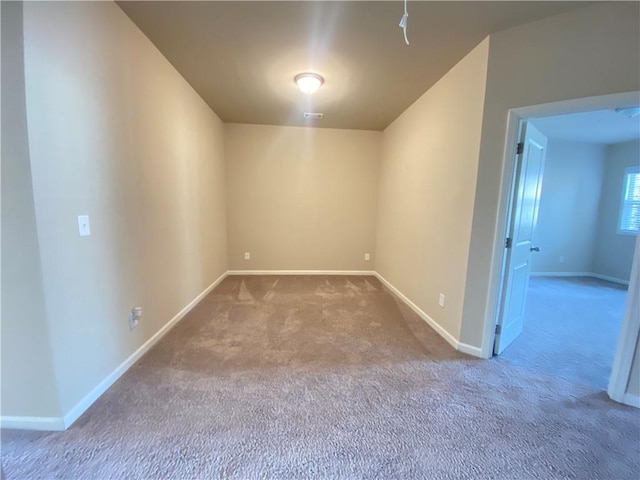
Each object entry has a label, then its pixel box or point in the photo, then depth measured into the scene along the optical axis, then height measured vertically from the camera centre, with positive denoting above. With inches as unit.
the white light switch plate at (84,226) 60.2 -5.1
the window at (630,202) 180.2 +13.7
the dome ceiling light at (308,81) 104.6 +53.1
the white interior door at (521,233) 82.1 -5.1
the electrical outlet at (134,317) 79.5 -34.1
